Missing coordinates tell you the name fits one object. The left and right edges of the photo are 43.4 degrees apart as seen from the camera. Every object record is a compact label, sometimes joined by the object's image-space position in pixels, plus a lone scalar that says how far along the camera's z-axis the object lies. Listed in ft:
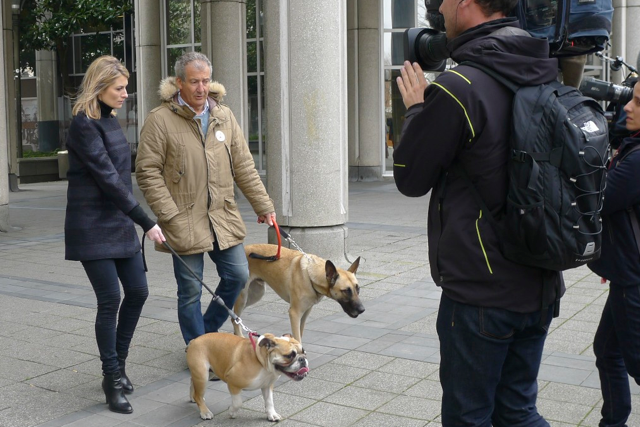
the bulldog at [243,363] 13.74
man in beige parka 16.71
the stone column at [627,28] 73.77
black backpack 8.22
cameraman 8.48
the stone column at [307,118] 28.40
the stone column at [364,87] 71.26
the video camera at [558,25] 9.50
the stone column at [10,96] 65.21
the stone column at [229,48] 53.62
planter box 79.41
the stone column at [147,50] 65.16
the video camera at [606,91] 12.85
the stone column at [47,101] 111.24
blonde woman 14.93
